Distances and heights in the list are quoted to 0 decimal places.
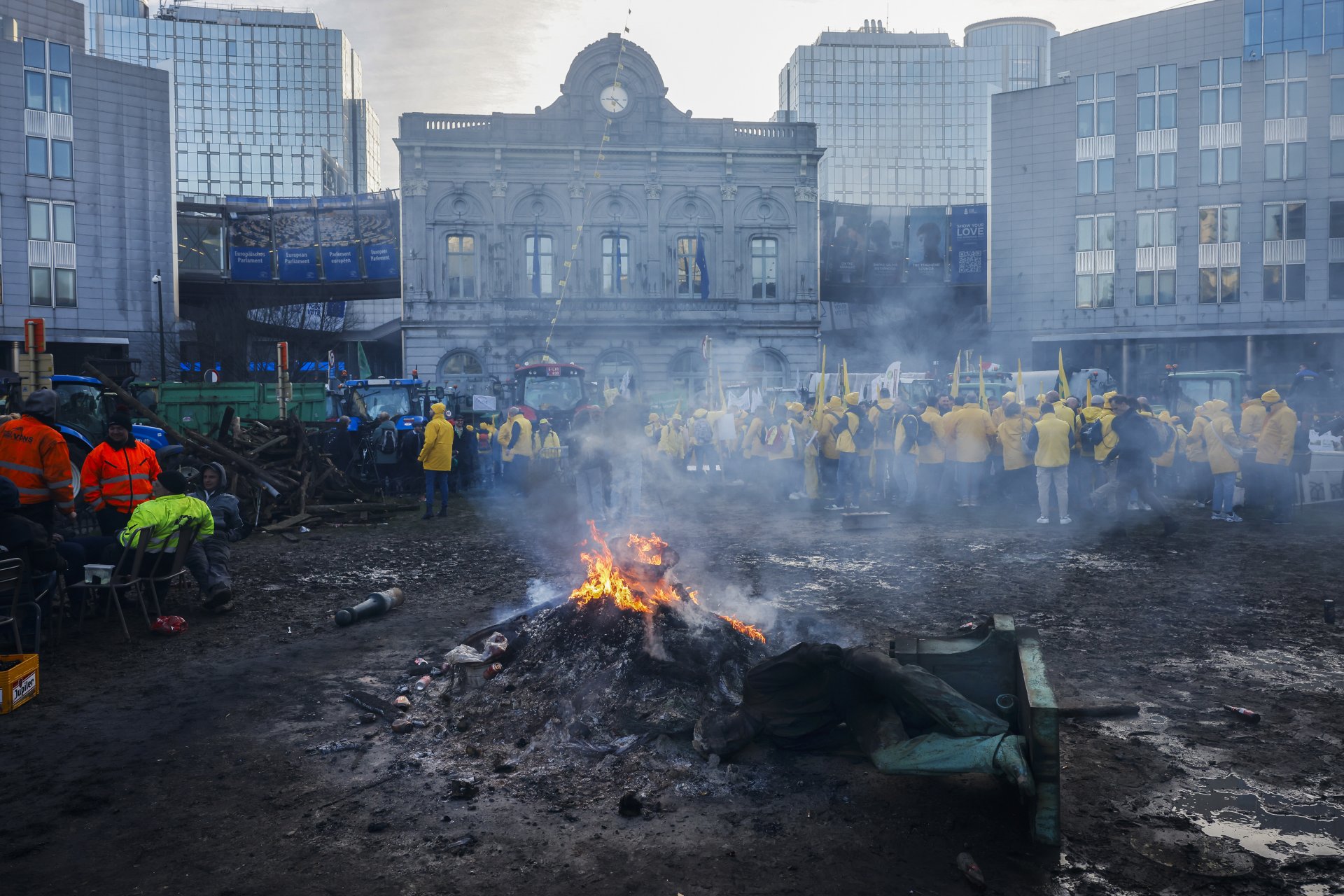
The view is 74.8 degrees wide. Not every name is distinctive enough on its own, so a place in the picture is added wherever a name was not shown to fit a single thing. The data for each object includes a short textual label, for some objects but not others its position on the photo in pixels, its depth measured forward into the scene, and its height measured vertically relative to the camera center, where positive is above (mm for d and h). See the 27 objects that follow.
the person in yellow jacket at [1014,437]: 15008 -468
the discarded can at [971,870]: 3912 -2082
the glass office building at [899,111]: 109312 +37703
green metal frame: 4512 -1482
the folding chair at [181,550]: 8484 -1300
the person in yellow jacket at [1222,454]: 13773 -712
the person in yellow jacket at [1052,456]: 13672 -727
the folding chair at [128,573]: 7957 -1479
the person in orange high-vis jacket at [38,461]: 7922 -401
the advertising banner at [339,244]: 42719 +8348
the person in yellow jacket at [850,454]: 15883 -776
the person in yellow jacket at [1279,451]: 13664 -672
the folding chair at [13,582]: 6719 -1278
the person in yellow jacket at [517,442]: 18688 -601
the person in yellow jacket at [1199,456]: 14312 -772
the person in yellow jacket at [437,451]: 15750 -664
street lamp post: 35184 +2416
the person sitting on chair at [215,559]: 9156 -1533
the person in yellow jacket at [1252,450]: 14383 -693
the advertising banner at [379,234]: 42344 +8790
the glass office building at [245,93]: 102250 +37752
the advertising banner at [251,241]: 42906 +8543
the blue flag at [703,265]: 41594 +6969
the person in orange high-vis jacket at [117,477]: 9062 -636
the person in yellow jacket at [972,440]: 15469 -517
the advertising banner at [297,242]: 42938 +8492
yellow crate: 6086 -1875
